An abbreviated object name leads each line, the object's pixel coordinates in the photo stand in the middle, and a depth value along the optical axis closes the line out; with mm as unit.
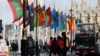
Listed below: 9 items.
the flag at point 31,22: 35162
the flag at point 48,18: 45344
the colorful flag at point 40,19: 41050
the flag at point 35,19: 36262
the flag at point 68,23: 60047
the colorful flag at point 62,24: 51669
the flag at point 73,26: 62519
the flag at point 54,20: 46916
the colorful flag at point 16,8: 25584
